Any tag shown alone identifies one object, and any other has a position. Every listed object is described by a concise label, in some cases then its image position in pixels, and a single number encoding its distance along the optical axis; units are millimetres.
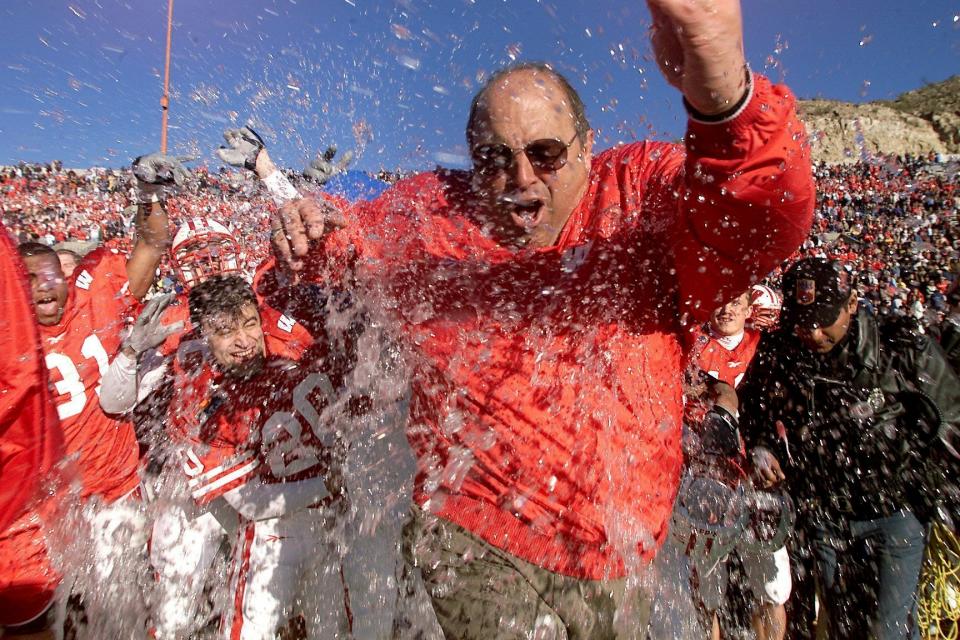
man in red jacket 1836
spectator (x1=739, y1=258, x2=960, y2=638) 3119
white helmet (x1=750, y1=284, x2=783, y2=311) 4059
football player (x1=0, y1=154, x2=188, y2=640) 3119
